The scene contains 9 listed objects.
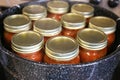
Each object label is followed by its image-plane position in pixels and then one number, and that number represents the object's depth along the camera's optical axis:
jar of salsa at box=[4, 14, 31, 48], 0.44
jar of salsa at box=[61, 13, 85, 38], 0.46
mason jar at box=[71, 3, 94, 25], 0.50
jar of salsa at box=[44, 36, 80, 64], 0.38
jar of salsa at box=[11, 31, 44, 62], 0.40
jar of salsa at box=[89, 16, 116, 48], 0.46
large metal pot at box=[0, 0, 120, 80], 0.35
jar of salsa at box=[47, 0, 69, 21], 0.50
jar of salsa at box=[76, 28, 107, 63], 0.41
